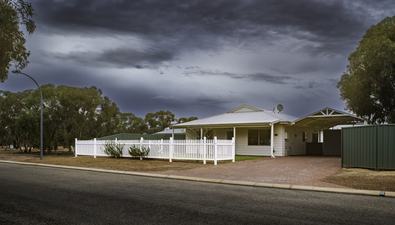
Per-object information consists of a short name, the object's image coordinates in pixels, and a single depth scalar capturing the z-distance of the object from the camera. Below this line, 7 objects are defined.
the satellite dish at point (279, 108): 32.48
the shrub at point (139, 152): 22.08
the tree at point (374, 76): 20.08
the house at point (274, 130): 25.44
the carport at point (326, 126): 23.98
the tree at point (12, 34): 10.14
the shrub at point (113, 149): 23.64
